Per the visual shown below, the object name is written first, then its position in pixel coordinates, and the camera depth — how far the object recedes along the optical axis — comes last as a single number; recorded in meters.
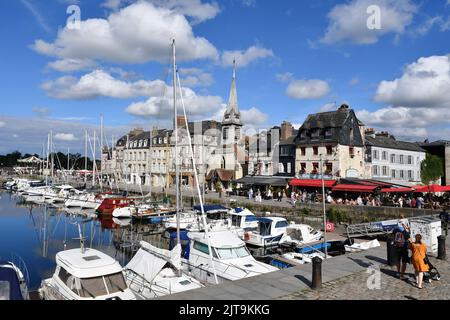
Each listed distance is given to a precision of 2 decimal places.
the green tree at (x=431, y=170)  36.42
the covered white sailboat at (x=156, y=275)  13.39
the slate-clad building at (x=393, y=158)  44.88
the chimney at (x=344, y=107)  43.75
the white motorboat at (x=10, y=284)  9.94
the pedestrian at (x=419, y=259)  9.83
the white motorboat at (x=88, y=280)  11.30
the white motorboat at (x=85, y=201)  43.94
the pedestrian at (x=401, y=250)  11.02
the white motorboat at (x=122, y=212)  37.28
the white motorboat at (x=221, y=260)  15.08
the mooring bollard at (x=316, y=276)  9.44
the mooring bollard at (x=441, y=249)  13.21
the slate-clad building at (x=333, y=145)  41.12
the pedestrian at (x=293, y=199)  35.39
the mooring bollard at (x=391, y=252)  11.93
